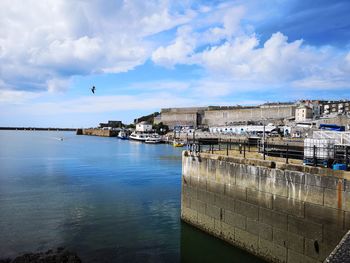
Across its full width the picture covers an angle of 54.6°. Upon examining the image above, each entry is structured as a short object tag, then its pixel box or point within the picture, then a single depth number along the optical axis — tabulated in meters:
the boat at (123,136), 144.75
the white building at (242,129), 103.35
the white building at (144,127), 155.88
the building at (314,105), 117.31
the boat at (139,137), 125.57
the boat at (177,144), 98.97
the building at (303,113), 110.75
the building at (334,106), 129.38
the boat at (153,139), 114.99
